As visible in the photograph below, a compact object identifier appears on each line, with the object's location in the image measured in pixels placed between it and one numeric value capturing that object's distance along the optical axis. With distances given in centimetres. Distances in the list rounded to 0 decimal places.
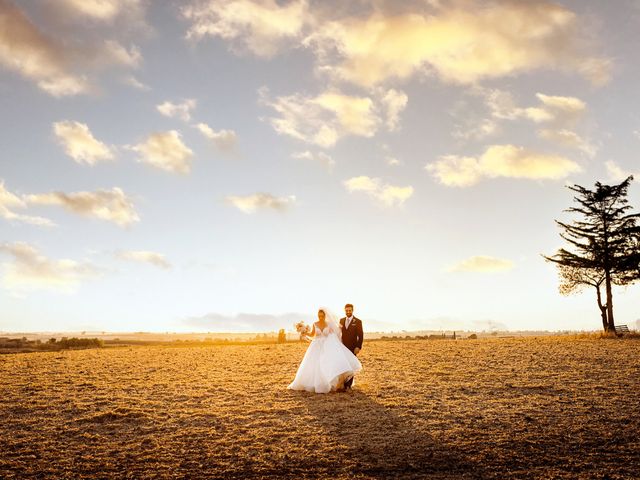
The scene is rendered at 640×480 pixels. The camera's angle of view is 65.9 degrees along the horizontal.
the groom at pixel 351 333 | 1636
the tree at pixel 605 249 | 4447
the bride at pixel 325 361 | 1561
